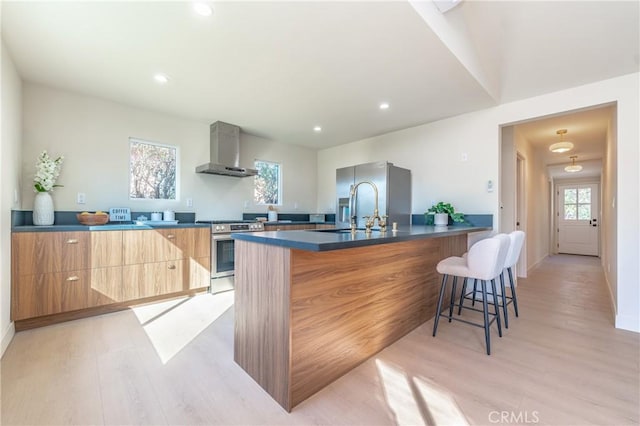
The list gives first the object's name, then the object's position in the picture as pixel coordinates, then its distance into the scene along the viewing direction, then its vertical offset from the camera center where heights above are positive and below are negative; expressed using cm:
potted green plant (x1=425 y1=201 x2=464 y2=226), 336 -1
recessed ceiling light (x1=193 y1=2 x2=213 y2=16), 170 +126
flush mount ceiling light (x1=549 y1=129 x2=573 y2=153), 423 +103
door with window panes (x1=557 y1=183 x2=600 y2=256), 699 -14
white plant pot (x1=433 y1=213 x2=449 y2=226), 335 -7
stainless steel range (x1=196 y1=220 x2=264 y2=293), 347 -53
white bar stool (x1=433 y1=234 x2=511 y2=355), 200 -38
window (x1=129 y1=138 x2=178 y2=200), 343 +53
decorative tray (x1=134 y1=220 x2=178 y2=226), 307 -12
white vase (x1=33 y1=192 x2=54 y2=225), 260 +2
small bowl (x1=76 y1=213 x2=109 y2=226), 283 -7
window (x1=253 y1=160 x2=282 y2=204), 464 +50
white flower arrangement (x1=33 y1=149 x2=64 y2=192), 264 +35
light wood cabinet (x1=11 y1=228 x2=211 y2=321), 234 -54
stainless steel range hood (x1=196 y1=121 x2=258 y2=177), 382 +85
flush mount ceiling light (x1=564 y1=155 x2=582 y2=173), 557 +92
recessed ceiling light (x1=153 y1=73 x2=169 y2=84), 258 +126
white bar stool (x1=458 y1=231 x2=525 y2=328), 237 -40
